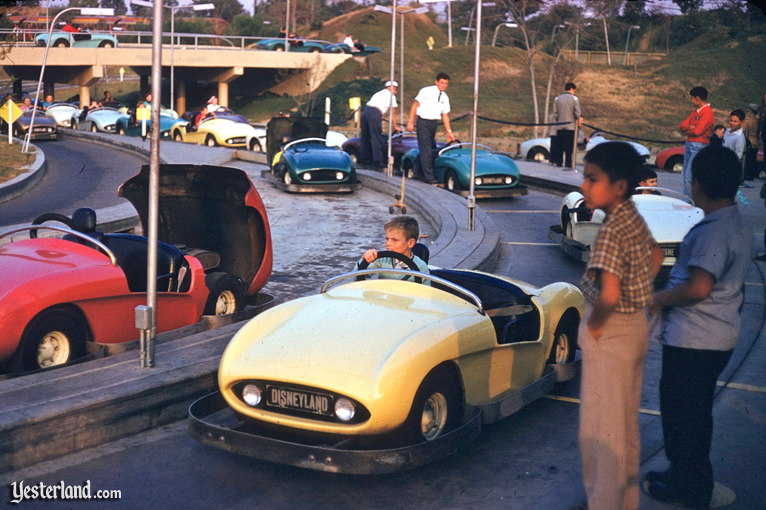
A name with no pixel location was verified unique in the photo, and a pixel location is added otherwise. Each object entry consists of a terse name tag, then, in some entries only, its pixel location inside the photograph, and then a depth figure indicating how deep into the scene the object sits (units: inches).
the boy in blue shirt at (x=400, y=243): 256.8
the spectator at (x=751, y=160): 861.8
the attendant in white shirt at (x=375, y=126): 832.9
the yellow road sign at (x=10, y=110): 951.6
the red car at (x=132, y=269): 253.0
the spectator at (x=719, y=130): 721.6
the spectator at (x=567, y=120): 845.2
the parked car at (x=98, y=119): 1545.3
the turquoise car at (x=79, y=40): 2215.8
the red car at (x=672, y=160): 983.6
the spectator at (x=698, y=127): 579.8
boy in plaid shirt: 161.5
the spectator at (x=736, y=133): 684.7
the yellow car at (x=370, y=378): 194.4
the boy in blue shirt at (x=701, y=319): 180.2
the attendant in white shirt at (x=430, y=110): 726.7
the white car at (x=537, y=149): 1036.5
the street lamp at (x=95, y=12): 1048.2
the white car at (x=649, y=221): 424.5
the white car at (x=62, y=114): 1727.4
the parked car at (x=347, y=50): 2699.3
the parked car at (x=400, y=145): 856.9
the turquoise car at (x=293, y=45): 2628.0
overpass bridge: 2218.3
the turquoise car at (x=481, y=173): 721.6
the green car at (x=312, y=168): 742.5
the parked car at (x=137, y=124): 1369.3
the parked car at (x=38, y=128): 1379.2
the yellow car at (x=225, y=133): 1200.2
